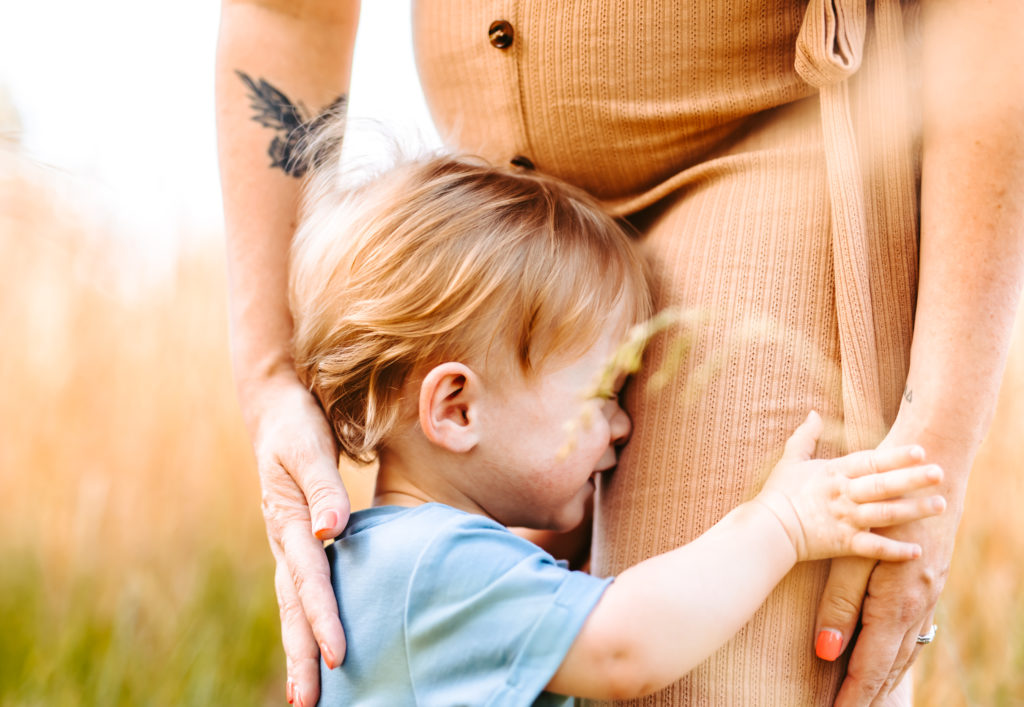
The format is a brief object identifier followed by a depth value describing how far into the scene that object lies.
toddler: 0.83
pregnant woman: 0.84
